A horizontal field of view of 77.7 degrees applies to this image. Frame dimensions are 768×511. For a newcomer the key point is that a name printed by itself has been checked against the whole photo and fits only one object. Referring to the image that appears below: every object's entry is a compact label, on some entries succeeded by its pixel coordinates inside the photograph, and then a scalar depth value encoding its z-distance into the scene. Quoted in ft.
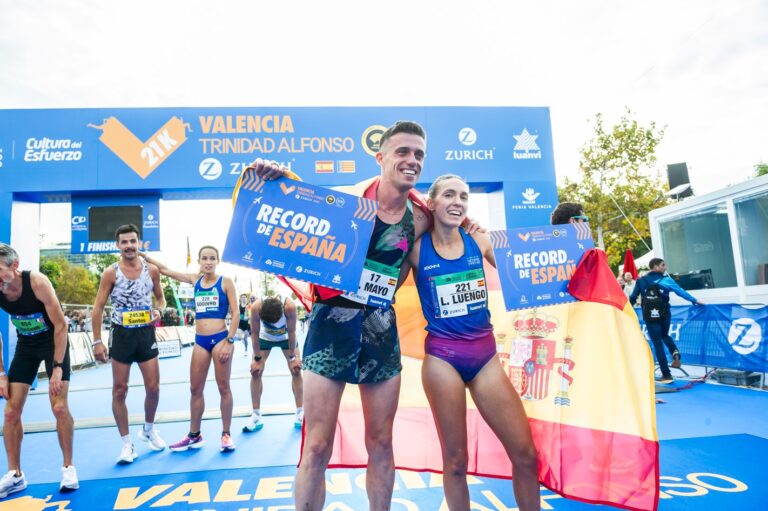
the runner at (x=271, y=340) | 19.38
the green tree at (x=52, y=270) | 133.59
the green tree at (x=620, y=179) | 63.72
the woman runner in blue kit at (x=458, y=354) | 8.46
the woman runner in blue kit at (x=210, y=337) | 16.97
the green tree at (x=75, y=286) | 158.10
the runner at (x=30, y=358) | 13.00
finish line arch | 28.12
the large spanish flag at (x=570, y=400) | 9.45
